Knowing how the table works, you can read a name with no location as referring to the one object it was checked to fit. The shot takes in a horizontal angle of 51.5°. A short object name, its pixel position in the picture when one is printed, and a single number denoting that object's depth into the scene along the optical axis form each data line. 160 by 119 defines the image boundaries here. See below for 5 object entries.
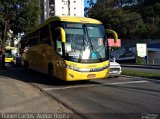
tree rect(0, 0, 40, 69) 18.56
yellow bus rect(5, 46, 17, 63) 24.34
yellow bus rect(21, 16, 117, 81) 7.70
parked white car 9.71
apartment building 63.82
